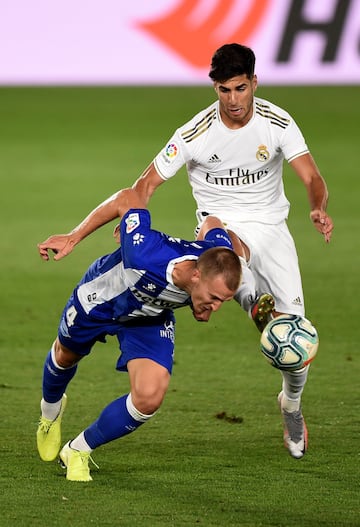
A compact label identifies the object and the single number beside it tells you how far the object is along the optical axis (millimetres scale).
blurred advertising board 38094
